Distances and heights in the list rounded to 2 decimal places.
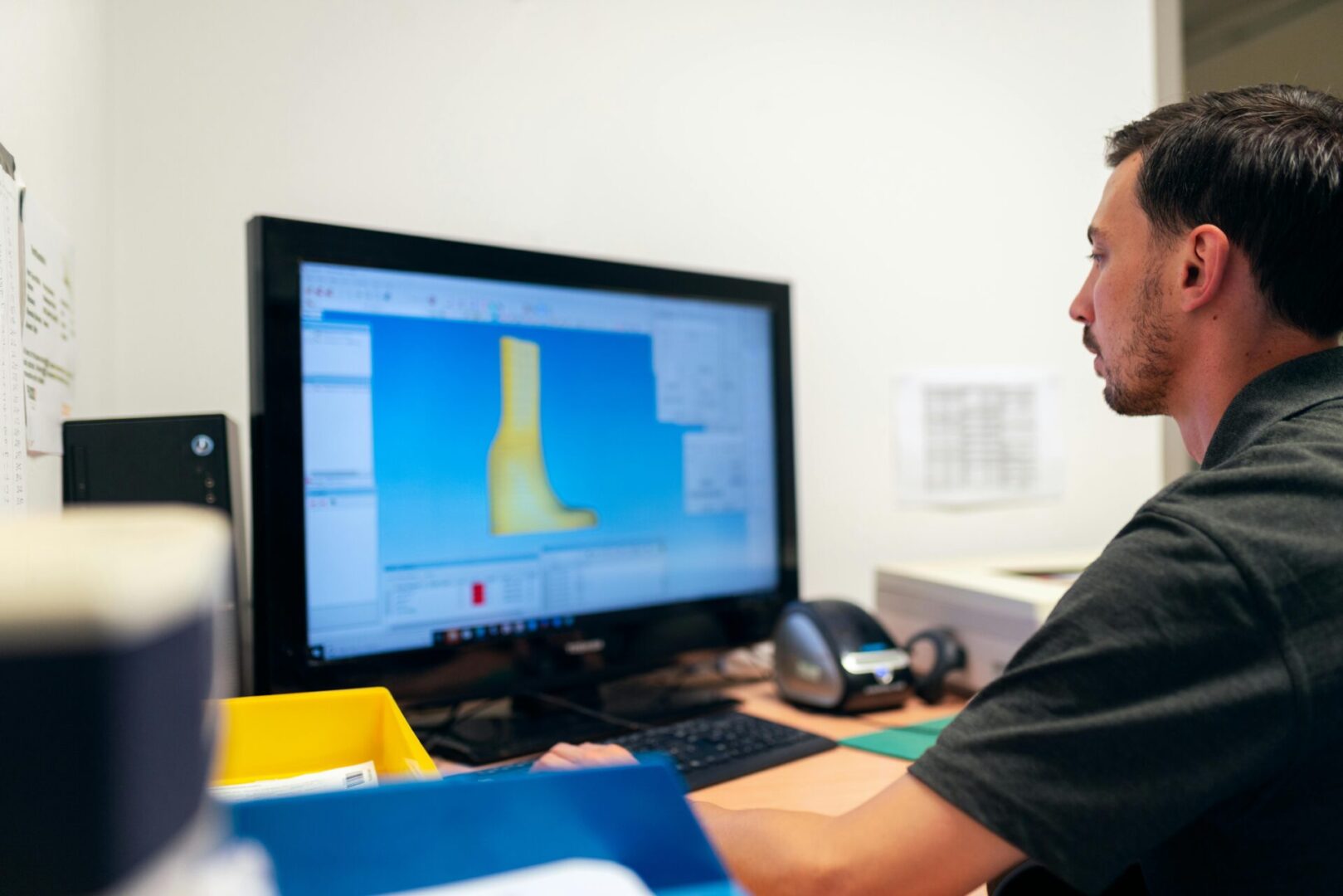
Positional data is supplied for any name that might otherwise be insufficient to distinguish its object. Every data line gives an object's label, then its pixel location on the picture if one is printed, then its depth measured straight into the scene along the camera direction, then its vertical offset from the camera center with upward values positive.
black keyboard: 0.89 -0.29
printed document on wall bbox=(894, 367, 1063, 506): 1.59 +0.03
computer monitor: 0.88 +0.00
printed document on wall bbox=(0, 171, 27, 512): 0.69 +0.09
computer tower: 0.79 +0.01
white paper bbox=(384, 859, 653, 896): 0.30 -0.14
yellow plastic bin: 0.56 -0.16
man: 0.55 -0.17
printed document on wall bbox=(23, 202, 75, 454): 0.76 +0.13
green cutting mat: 0.98 -0.31
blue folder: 0.32 -0.13
